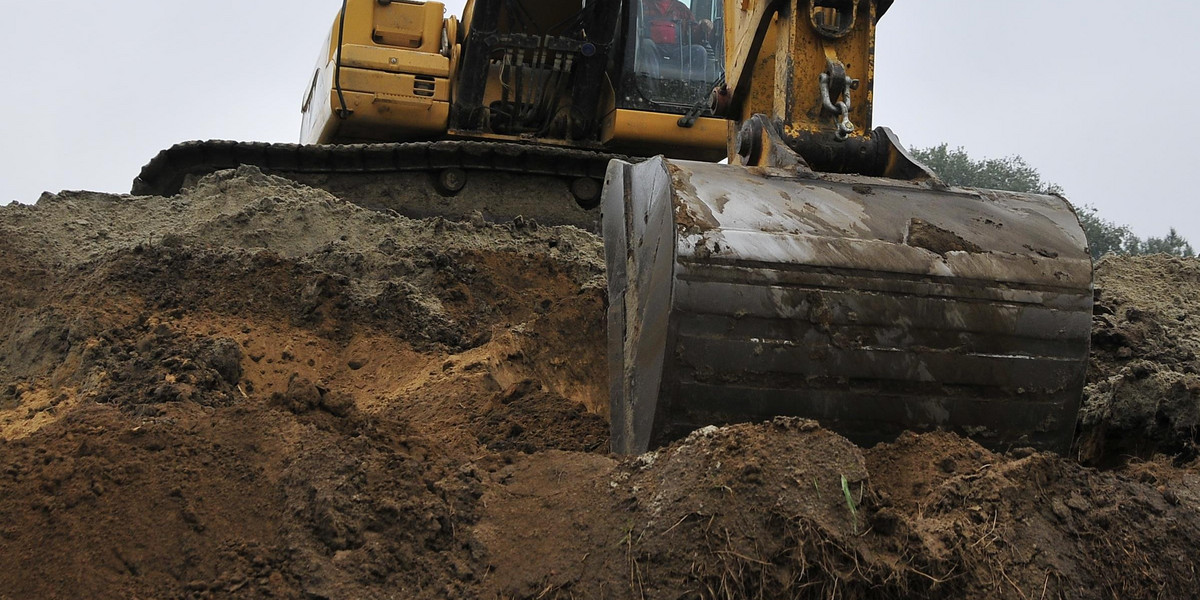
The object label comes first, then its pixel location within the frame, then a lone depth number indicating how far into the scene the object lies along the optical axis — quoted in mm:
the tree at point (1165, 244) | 26859
